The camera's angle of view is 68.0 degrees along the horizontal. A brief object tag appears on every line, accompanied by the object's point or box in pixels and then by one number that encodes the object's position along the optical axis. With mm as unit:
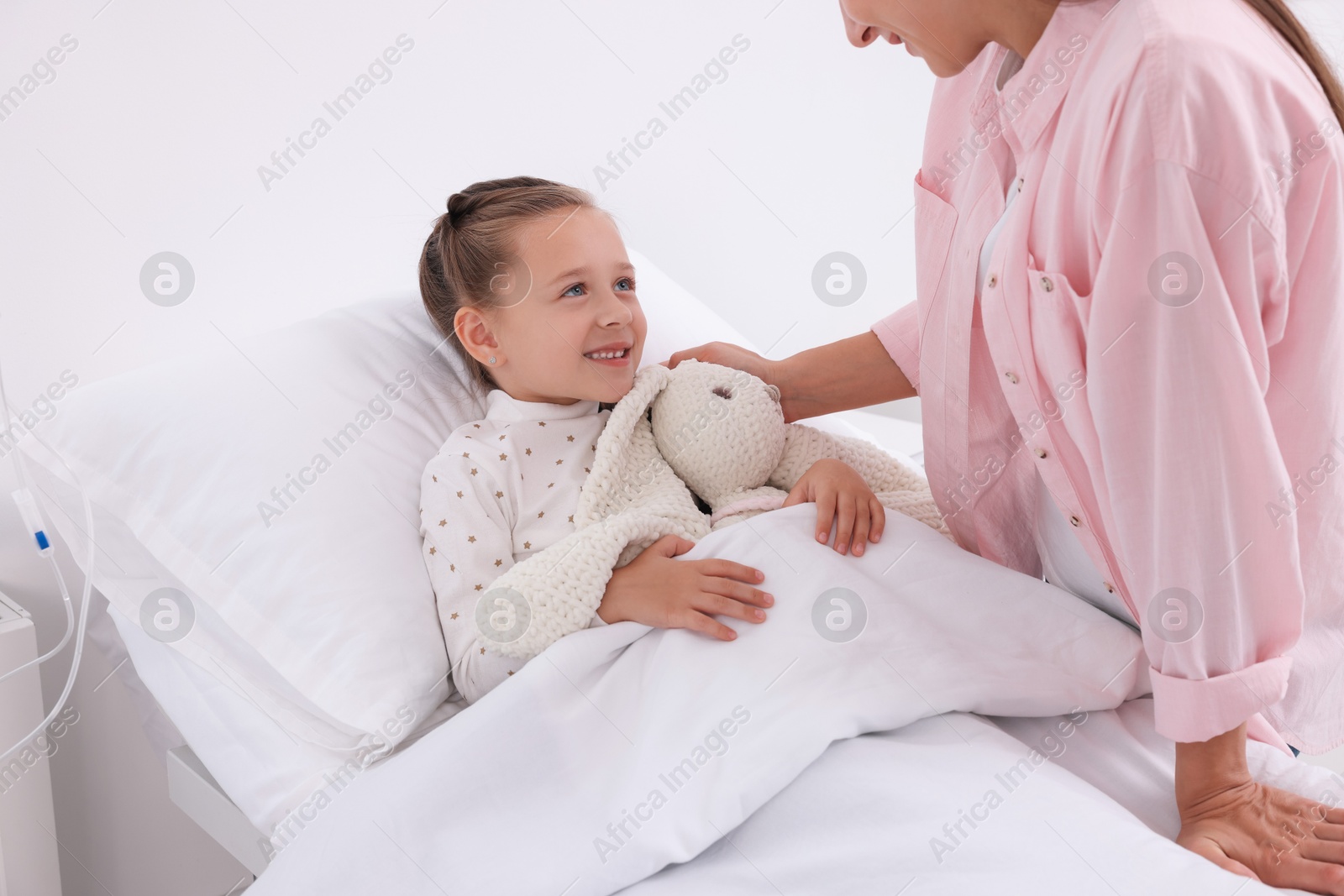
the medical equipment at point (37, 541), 1166
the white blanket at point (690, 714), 823
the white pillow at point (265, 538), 1018
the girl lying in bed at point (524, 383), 1082
